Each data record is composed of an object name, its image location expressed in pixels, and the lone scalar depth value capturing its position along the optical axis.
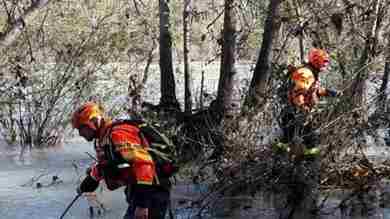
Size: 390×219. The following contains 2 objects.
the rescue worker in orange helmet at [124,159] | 5.46
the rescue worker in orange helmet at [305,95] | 8.59
